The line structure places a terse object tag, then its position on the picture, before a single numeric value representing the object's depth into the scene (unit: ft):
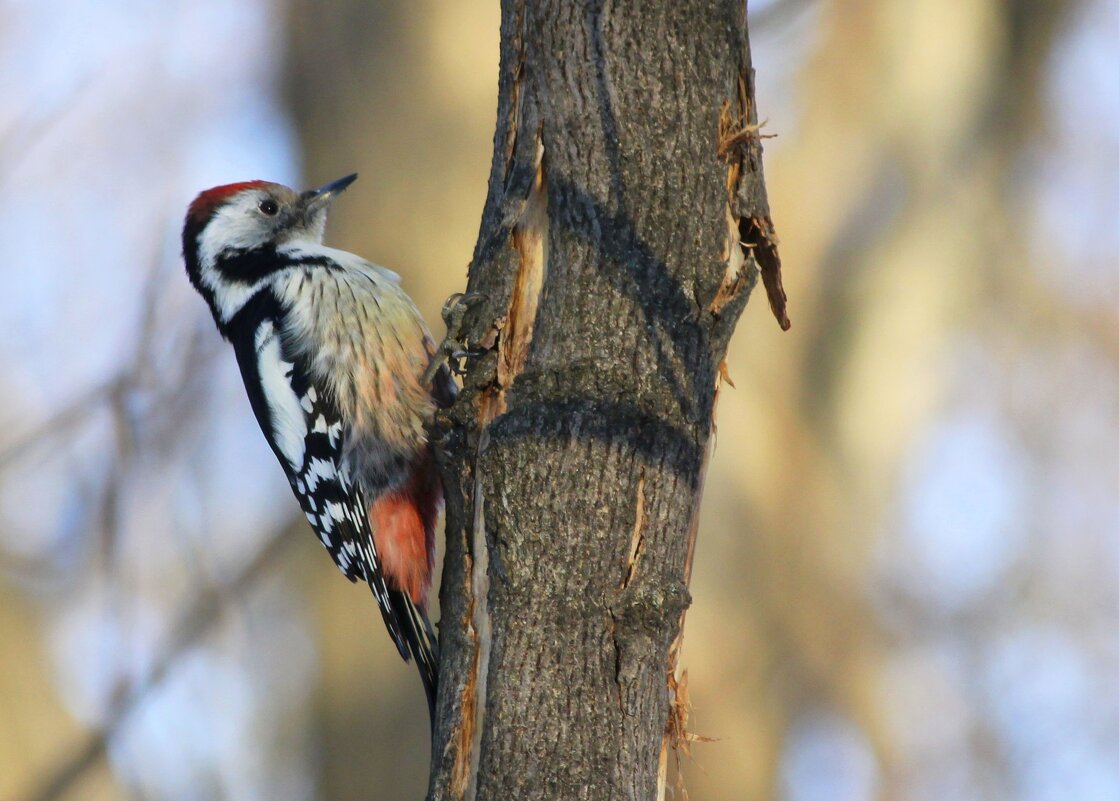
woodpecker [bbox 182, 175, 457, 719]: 21.70
